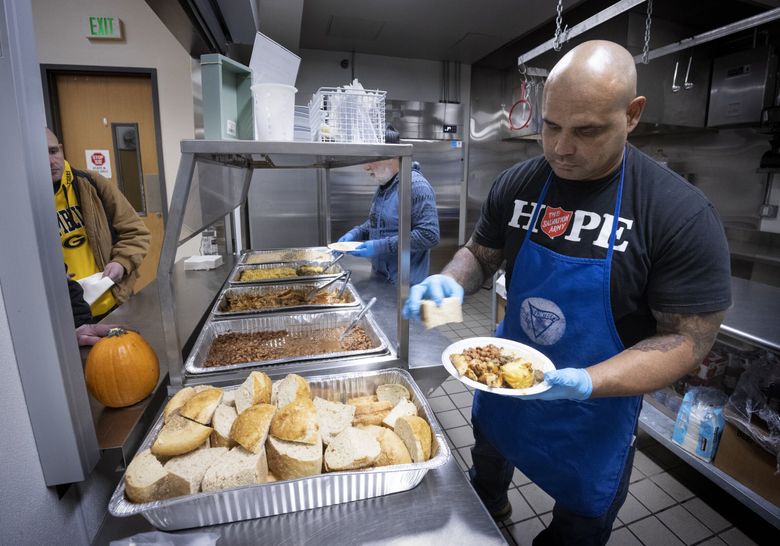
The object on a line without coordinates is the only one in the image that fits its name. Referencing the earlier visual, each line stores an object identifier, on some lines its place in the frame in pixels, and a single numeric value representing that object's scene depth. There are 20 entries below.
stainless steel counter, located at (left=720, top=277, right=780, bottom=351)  2.04
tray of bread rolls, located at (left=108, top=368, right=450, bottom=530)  0.90
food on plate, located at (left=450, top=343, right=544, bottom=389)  1.13
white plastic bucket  1.34
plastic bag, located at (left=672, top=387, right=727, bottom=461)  2.25
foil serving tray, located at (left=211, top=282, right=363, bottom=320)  1.94
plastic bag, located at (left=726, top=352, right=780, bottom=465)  1.99
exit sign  4.02
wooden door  4.23
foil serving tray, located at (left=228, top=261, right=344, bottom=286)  2.46
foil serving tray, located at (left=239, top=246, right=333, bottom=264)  3.10
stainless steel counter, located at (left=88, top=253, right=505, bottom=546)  0.89
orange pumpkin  1.18
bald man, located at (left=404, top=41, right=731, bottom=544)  1.15
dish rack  1.42
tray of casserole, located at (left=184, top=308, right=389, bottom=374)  1.52
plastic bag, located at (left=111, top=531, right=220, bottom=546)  0.83
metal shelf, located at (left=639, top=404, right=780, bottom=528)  1.97
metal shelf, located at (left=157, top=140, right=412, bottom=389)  1.19
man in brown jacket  2.31
